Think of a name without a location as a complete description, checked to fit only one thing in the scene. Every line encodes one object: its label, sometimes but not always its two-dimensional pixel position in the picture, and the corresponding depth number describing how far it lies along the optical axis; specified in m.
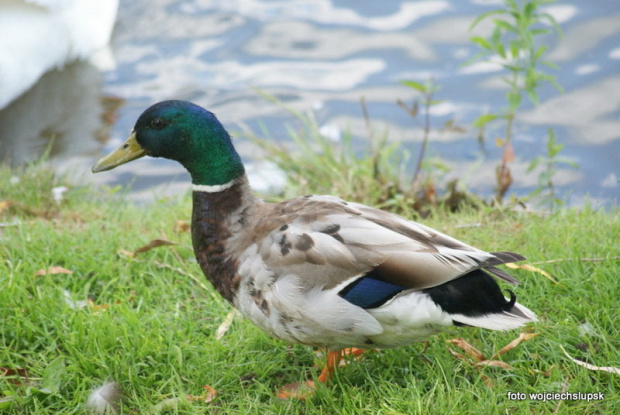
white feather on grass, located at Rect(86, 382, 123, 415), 5.14
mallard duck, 4.81
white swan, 10.92
